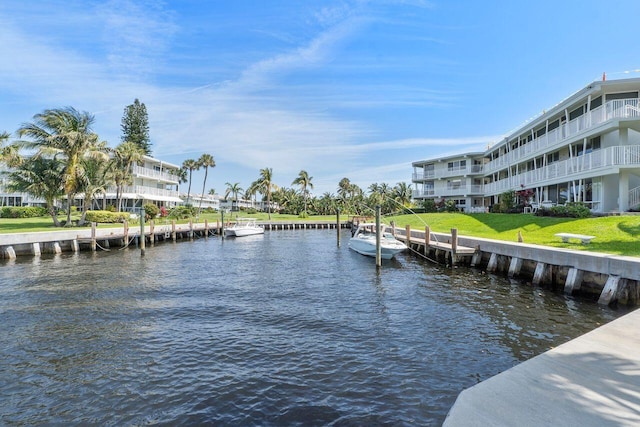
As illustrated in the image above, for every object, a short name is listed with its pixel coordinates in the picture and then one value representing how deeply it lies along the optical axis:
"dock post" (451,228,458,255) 21.08
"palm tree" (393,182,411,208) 82.12
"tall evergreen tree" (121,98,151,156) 75.69
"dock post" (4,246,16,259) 25.09
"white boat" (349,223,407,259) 24.27
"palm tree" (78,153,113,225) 38.03
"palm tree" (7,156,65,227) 35.59
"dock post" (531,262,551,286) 15.89
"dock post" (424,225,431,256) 24.61
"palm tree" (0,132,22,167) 36.50
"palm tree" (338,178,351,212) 104.12
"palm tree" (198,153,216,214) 92.69
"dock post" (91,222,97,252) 29.93
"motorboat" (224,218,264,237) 48.41
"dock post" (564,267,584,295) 14.11
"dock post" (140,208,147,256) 28.70
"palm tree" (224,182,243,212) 103.48
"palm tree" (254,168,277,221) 90.75
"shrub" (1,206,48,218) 47.69
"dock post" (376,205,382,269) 22.30
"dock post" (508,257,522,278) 17.70
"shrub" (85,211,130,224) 41.16
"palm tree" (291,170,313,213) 97.31
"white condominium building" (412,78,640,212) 22.17
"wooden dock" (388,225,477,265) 21.19
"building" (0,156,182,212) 52.88
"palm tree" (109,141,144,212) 47.88
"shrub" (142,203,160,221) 51.50
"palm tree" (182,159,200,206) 93.44
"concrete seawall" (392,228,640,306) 12.27
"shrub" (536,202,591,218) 23.21
